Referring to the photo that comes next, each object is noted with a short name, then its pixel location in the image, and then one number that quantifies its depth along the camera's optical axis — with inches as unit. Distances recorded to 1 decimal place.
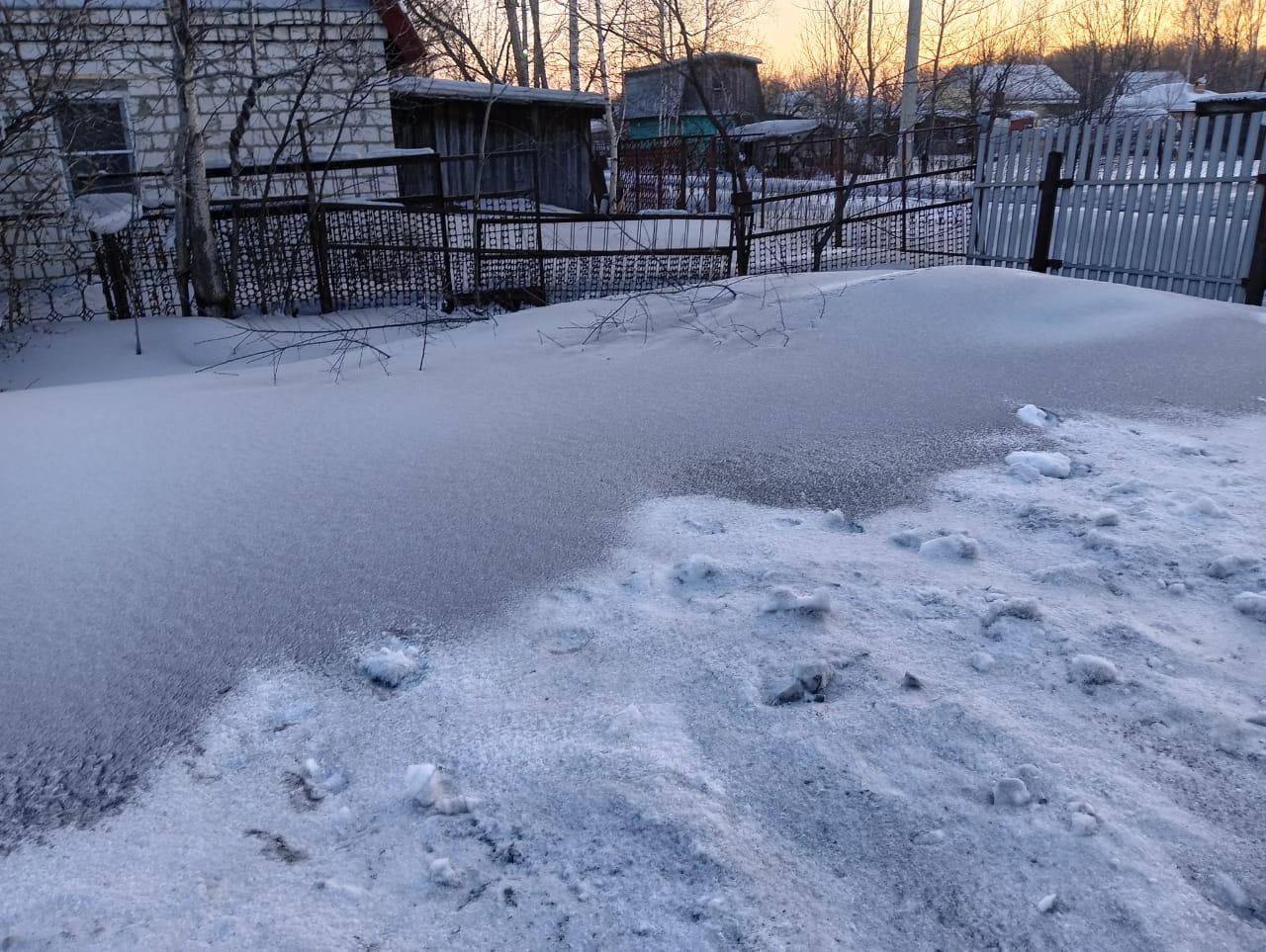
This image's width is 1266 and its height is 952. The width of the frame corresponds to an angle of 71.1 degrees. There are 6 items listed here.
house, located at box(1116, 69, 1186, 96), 1025.1
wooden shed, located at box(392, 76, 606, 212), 606.1
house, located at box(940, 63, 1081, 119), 951.3
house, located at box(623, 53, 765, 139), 1186.6
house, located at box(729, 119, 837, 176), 945.5
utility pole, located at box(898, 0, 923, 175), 673.0
